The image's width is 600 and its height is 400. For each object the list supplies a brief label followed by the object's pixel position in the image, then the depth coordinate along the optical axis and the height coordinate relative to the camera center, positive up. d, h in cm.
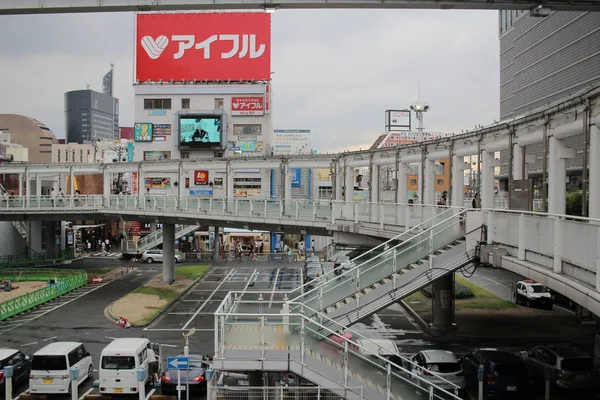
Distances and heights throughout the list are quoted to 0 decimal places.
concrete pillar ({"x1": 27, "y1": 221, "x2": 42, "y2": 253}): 4919 -420
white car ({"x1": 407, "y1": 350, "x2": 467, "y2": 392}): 1659 -541
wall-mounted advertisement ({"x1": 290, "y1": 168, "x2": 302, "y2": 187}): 6830 +214
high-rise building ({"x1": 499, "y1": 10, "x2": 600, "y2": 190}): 5456 +1646
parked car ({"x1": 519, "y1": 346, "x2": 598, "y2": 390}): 1631 -541
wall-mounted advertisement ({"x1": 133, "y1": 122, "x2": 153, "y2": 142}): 6438 +727
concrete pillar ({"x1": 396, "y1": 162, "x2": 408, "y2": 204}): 2386 +62
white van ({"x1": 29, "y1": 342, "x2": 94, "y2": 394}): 1614 -549
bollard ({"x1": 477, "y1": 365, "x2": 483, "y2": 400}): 1451 -513
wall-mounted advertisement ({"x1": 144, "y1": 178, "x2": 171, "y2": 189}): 6284 +109
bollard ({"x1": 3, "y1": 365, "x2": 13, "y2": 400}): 1452 -535
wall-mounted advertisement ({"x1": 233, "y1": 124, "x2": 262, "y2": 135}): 6431 +776
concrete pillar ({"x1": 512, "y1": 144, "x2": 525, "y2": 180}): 1536 +101
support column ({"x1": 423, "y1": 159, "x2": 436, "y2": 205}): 2203 +47
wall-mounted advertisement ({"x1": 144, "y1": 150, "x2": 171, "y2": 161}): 6449 +462
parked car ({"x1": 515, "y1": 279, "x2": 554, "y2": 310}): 2988 -566
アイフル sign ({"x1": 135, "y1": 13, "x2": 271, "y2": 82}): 6219 +1736
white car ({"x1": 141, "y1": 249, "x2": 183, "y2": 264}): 5019 -604
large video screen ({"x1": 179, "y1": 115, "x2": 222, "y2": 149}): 6269 +726
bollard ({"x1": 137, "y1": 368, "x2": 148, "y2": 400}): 1525 -551
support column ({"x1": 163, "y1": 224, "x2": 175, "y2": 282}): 3816 -436
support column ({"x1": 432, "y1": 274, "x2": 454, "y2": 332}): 2403 -500
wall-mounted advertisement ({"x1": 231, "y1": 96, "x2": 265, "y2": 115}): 6388 +1059
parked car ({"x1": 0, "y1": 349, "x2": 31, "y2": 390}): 1672 -566
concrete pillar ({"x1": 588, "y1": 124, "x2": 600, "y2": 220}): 1103 +54
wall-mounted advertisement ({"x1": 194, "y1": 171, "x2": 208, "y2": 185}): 6136 +169
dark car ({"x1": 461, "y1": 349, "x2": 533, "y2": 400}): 1567 -541
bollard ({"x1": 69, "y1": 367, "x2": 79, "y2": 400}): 1497 -538
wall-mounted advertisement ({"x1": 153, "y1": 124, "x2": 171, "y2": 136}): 6469 +768
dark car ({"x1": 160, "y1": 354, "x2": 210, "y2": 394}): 1609 -571
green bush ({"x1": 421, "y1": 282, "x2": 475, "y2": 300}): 3239 -603
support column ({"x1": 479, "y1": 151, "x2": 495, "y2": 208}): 1706 +50
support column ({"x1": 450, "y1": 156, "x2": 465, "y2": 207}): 1984 +61
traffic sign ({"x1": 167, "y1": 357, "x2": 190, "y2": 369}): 1370 -443
